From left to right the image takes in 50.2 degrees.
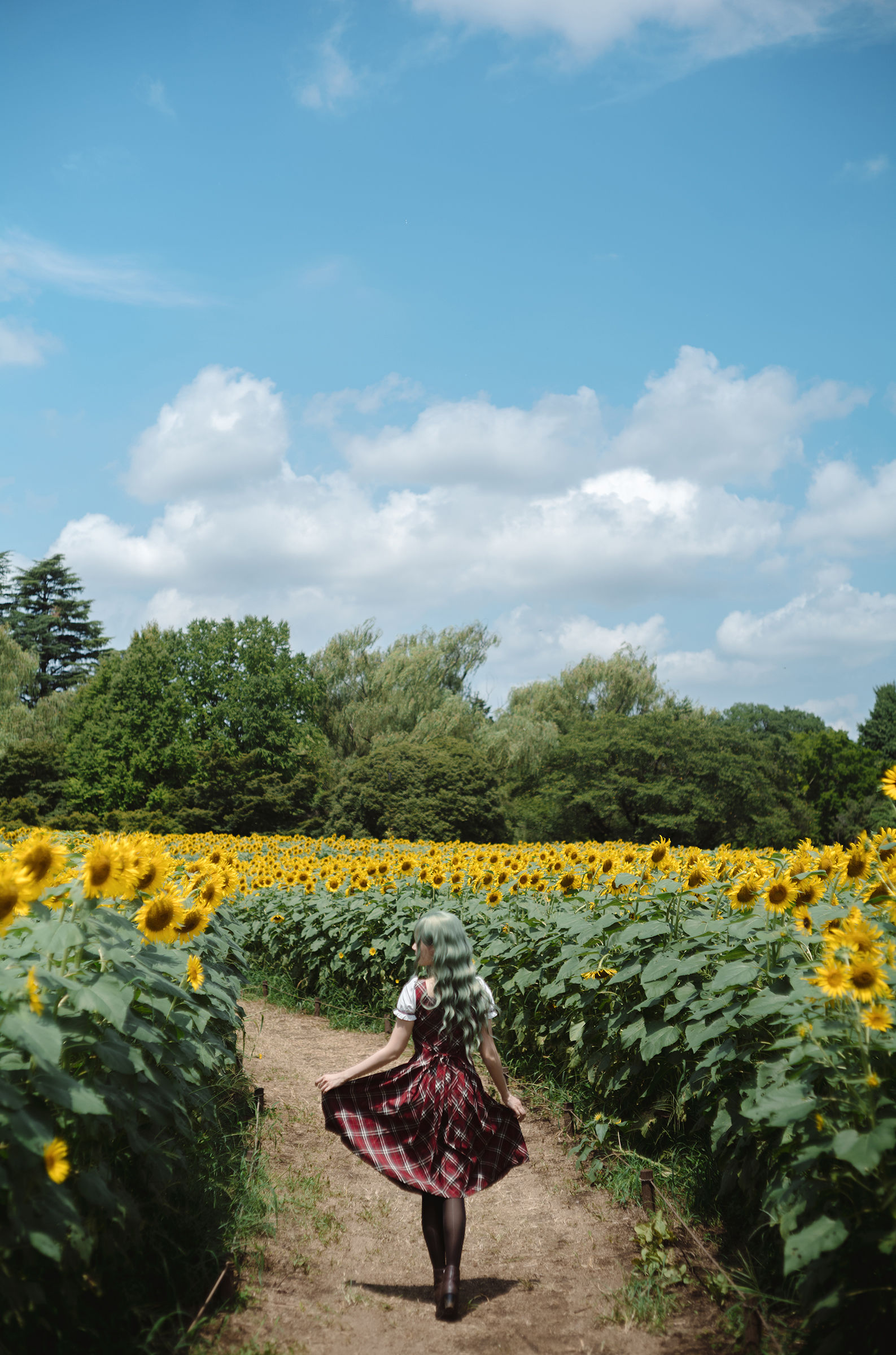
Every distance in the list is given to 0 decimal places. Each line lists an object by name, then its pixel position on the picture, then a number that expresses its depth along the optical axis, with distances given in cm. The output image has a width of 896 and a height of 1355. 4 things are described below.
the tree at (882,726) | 5769
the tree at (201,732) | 3316
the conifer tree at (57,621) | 5153
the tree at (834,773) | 5216
